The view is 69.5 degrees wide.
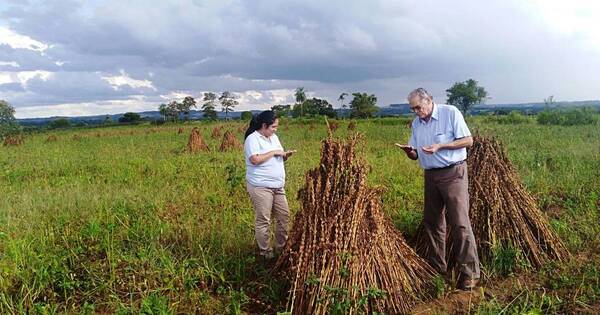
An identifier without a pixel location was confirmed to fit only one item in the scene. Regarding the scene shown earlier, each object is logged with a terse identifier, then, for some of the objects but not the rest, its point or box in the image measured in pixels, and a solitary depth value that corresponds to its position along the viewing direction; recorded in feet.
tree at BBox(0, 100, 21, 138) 103.63
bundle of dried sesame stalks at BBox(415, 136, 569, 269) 14.73
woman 13.91
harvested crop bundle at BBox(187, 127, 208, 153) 45.85
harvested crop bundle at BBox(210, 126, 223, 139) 65.41
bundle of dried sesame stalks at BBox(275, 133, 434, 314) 11.41
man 12.73
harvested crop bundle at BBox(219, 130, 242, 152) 45.44
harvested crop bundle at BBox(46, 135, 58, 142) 79.33
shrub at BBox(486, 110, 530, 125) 94.39
